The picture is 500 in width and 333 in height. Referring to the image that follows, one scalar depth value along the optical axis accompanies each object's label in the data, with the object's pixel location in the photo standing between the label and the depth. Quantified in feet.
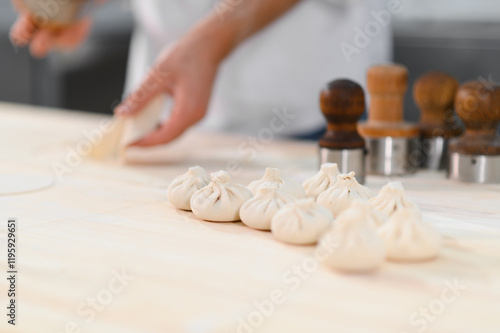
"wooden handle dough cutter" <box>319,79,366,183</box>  3.43
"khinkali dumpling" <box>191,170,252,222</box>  3.05
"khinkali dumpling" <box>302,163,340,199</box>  3.22
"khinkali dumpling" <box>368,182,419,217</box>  2.94
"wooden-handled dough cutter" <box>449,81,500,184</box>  3.43
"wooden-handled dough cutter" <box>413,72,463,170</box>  3.72
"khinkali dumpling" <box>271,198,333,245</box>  2.83
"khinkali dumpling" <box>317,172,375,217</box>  3.06
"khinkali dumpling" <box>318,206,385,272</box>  2.67
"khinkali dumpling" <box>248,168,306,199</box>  3.14
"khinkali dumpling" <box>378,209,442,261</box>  2.75
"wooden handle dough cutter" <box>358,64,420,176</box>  3.64
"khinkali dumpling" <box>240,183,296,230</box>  2.96
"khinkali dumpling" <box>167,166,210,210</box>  3.17
